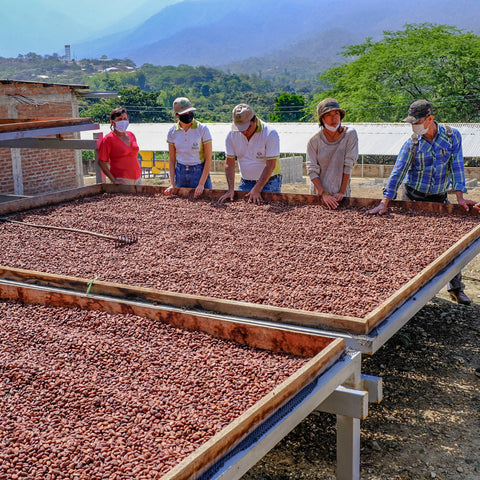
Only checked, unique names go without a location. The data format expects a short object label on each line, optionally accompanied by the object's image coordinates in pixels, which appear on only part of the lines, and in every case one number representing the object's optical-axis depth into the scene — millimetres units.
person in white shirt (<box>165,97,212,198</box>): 5422
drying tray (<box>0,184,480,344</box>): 2484
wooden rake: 4039
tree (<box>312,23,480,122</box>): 31578
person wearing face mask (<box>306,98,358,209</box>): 4645
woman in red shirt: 5891
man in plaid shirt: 4430
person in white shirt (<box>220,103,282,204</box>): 4896
